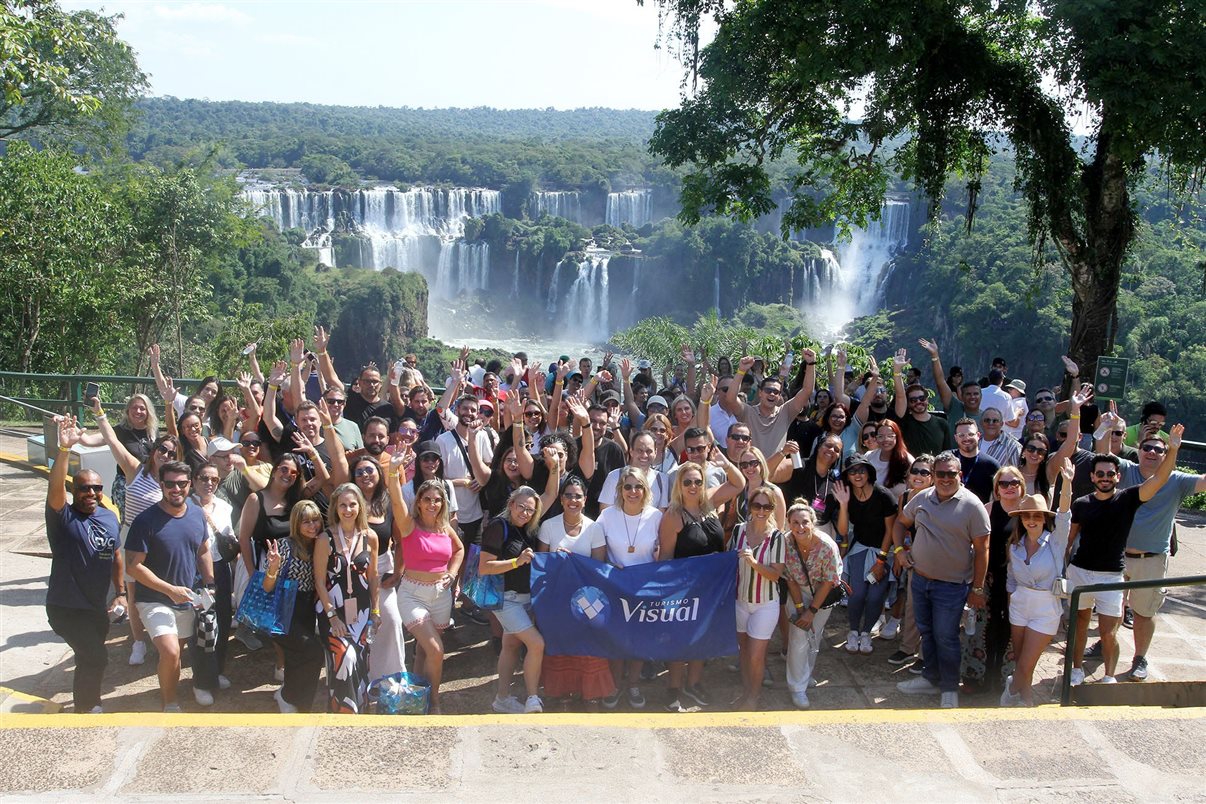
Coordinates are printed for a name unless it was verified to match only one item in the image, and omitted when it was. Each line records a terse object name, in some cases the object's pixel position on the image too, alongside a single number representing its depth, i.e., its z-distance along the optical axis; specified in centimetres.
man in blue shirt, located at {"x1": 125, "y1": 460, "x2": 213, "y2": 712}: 552
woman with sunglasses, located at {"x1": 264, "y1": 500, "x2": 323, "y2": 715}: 555
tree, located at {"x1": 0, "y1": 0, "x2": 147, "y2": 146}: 1128
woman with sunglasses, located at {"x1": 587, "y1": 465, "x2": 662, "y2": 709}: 605
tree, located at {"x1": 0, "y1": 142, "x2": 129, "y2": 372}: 2156
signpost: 1027
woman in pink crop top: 580
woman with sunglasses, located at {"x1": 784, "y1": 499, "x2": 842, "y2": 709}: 595
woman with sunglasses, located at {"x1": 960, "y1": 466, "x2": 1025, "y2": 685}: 607
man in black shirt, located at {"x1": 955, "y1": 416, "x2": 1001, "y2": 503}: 678
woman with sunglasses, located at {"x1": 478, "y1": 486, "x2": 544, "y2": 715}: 586
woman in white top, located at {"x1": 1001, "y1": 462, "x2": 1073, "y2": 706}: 582
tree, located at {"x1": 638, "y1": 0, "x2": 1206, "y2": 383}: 1052
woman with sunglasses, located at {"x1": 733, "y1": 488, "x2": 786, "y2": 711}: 597
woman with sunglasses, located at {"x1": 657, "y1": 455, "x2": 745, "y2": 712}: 605
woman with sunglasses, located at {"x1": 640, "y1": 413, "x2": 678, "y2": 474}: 741
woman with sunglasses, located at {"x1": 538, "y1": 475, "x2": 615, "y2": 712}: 602
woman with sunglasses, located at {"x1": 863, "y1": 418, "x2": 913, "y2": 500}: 702
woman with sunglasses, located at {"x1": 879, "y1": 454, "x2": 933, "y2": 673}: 637
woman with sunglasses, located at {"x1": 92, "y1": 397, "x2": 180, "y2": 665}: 620
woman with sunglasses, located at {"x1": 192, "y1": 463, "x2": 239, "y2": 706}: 586
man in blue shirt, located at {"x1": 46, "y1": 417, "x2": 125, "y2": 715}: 546
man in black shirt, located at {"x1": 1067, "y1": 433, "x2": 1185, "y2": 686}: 614
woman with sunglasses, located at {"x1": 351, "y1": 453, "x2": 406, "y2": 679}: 572
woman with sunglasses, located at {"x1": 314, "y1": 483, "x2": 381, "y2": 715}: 548
